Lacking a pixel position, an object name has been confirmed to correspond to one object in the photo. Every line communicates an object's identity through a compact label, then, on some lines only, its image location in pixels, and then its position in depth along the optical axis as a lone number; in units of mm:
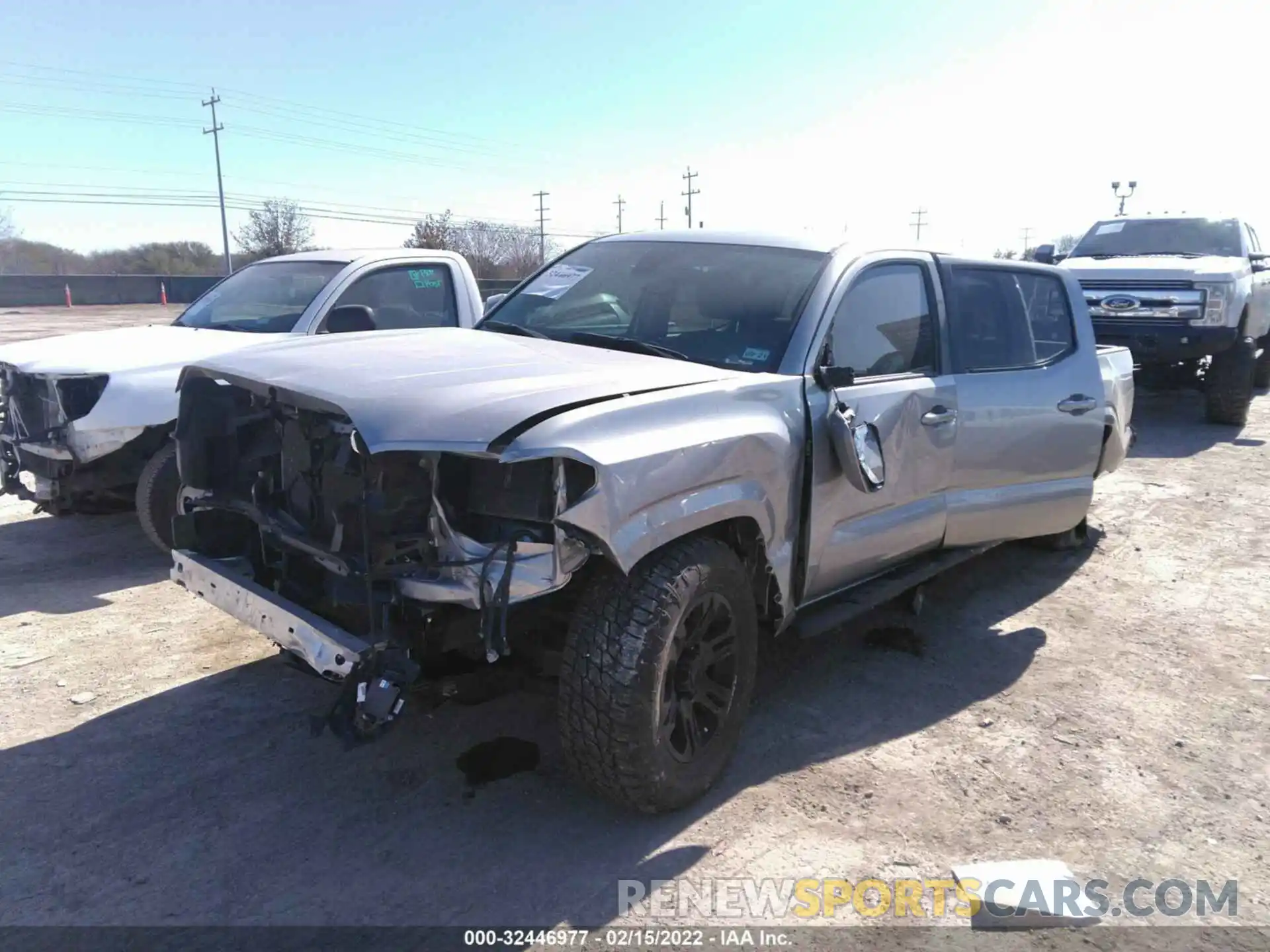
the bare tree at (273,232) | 61156
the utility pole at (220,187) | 52794
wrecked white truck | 5395
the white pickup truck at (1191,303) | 10156
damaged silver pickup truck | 2840
